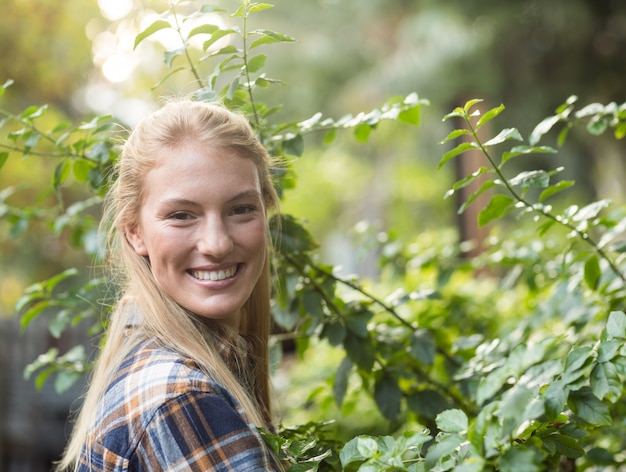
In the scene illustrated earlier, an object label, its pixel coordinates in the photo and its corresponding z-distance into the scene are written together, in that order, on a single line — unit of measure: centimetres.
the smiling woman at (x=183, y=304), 124
